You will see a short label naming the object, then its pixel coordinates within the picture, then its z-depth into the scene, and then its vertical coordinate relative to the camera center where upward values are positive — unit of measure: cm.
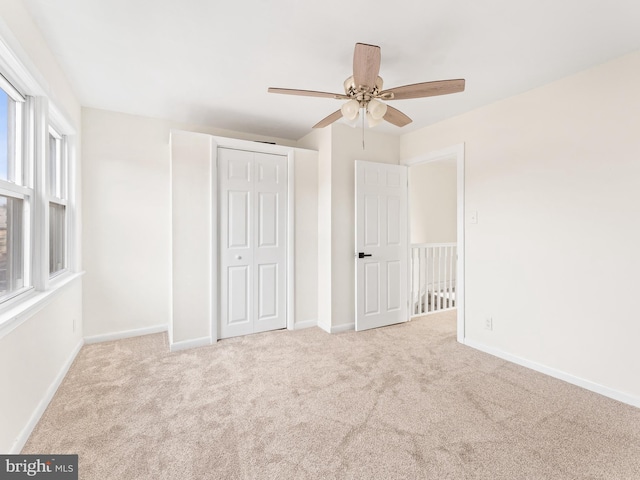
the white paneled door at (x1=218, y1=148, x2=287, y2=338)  329 -2
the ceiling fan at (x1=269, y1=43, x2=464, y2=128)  177 +97
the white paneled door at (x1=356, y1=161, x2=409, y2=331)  355 -7
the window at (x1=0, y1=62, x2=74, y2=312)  166 +31
